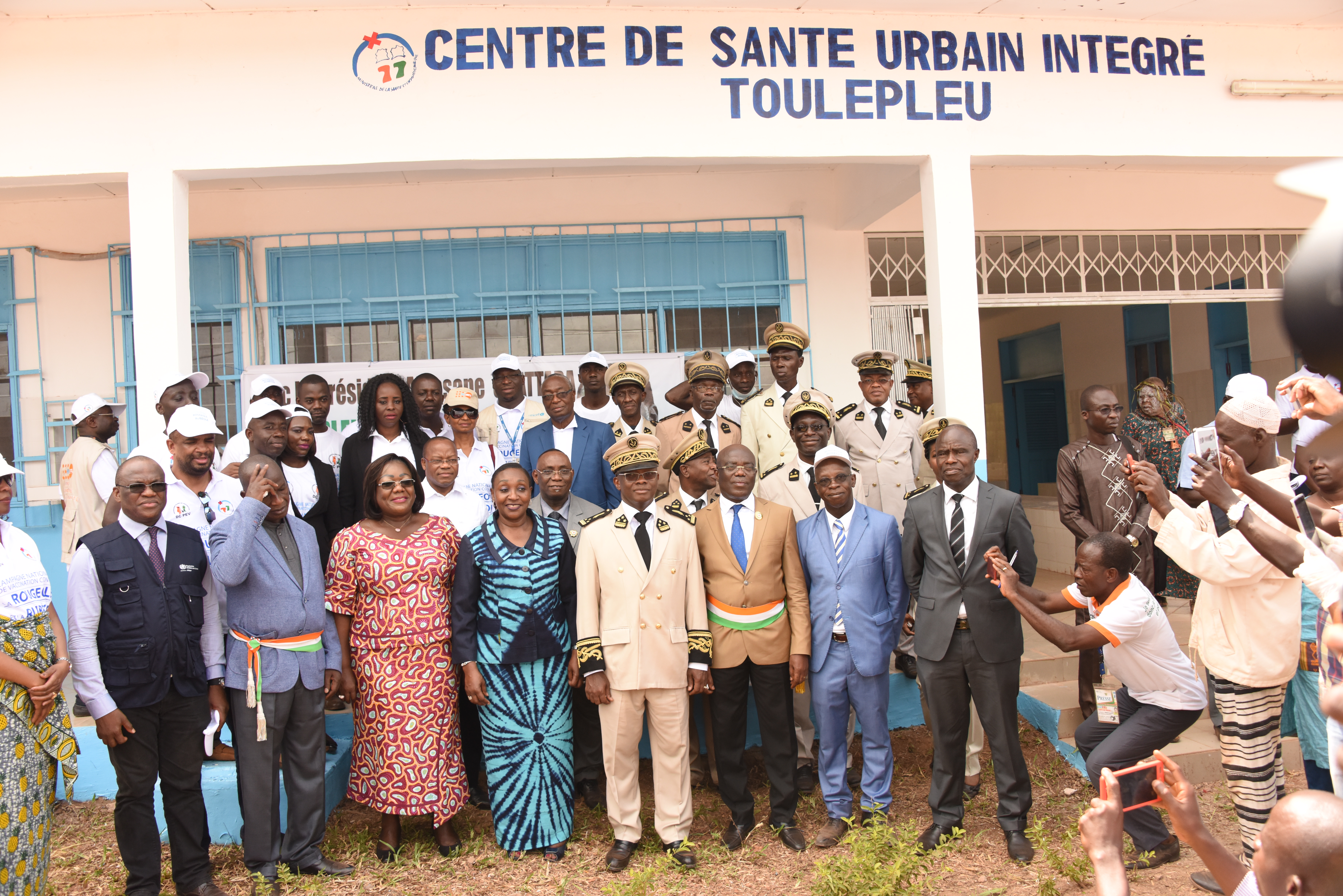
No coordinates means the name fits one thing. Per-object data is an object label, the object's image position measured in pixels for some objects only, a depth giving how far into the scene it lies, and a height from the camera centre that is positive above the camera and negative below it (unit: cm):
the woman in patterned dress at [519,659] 409 -76
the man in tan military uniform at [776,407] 541 +40
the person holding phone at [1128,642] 362 -74
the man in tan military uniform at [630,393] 537 +51
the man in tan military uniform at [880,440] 535 +16
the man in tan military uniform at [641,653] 399 -74
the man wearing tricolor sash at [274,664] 372 -67
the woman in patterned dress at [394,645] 400 -65
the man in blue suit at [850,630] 412 -72
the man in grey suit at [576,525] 440 -20
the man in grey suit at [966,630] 393 -71
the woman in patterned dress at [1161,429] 631 +16
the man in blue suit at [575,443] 514 +23
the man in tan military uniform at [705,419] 531 +34
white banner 671 +87
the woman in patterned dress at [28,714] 312 -70
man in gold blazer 413 -72
